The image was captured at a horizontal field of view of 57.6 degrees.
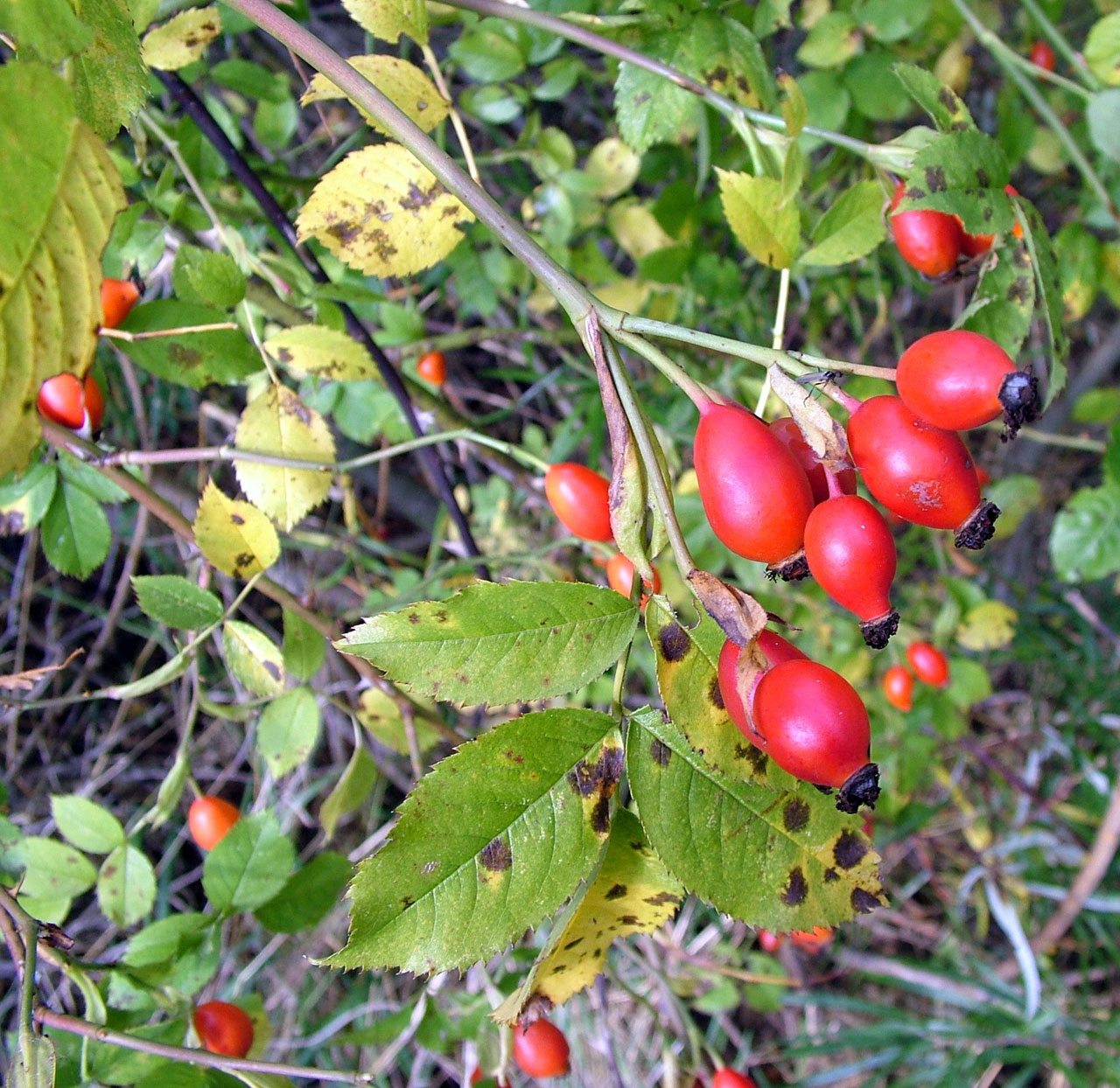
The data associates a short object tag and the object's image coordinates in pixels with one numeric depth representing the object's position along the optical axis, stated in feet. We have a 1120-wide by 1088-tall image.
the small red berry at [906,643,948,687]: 1.20
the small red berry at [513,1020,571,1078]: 0.71
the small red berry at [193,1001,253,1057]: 0.69
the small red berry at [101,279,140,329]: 0.72
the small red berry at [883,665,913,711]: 1.22
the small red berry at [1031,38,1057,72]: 1.35
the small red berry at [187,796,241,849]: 0.87
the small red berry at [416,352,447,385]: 1.19
